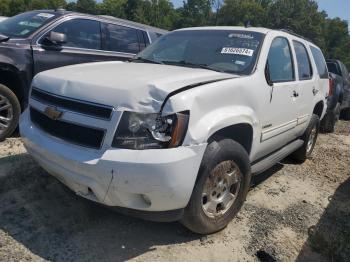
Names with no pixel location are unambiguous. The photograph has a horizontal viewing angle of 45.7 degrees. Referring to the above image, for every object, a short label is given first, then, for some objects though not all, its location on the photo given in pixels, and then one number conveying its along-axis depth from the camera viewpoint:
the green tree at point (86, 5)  70.94
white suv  2.98
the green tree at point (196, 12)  78.12
